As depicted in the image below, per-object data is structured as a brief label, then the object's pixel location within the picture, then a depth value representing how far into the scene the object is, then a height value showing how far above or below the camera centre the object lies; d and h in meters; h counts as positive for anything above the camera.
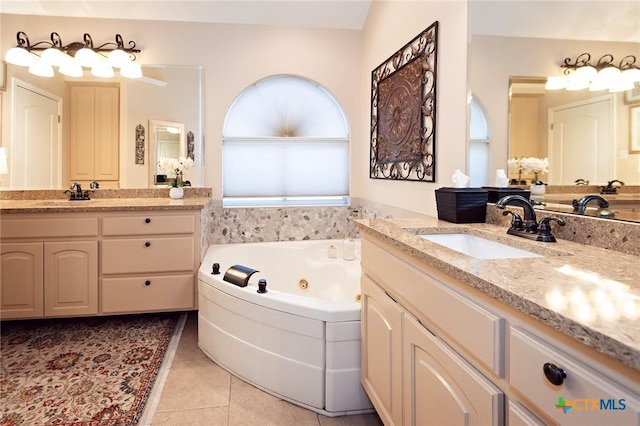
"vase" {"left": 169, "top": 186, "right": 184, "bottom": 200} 3.12 +0.10
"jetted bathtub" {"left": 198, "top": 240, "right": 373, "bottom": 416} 1.77 -0.70
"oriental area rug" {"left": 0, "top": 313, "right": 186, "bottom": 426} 1.78 -0.94
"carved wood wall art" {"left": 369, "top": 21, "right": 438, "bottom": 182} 2.19 +0.62
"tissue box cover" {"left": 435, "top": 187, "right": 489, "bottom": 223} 1.70 +0.01
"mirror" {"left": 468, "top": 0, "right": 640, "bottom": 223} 1.10 +0.52
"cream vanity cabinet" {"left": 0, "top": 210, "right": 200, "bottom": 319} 2.53 -0.40
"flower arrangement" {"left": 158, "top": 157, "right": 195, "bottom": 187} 3.10 +0.31
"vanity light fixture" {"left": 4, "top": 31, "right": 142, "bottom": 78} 2.99 +1.17
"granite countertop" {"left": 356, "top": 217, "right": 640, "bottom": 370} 0.53 -0.16
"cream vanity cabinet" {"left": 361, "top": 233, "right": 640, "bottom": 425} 0.55 -0.32
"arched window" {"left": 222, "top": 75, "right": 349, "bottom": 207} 3.39 +0.54
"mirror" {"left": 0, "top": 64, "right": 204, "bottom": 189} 3.00 +0.76
